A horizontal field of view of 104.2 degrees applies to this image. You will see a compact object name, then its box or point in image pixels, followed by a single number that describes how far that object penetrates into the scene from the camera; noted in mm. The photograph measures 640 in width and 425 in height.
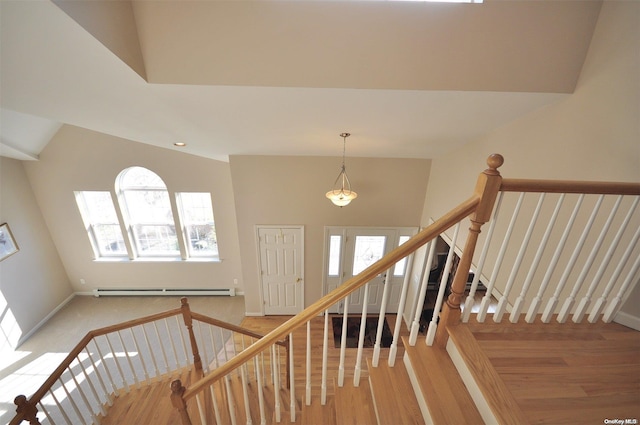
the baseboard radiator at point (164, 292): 5230
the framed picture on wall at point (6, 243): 4062
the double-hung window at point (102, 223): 4754
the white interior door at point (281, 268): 4254
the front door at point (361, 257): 4309
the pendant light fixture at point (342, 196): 2869
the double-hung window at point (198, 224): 4750
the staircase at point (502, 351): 1055
